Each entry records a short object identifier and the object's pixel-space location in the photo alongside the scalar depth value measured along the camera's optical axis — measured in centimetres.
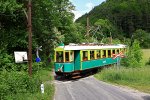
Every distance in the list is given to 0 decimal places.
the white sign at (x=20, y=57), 1090
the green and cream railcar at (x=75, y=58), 1359
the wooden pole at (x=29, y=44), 1052
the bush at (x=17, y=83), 908
